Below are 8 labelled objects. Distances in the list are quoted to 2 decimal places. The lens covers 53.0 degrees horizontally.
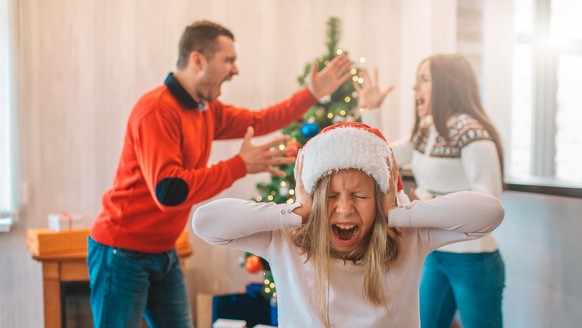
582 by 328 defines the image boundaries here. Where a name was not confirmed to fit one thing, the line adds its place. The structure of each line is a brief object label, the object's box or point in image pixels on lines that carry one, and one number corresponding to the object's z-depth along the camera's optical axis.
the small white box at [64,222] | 3.16
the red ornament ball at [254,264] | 3.13
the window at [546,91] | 3.12
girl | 1.42
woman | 2.11
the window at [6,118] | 3.22
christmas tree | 3.10
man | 2.00
